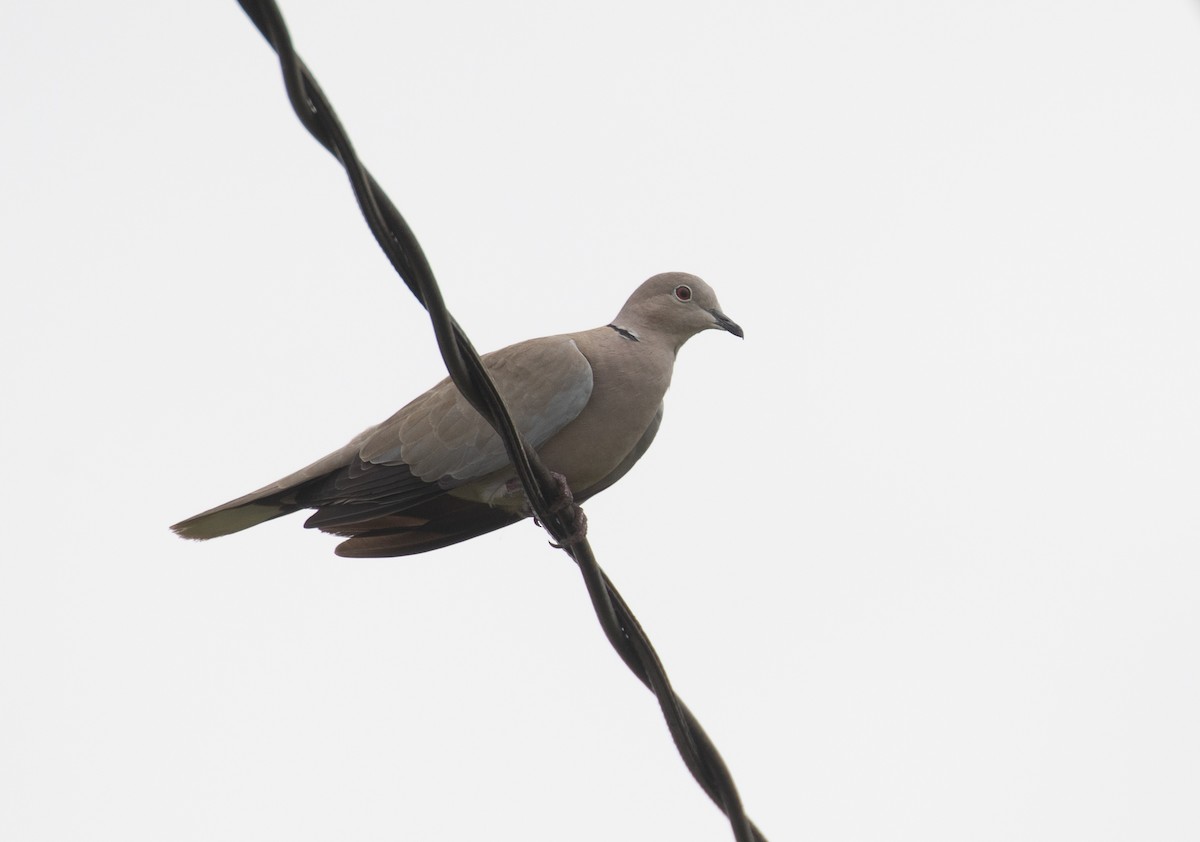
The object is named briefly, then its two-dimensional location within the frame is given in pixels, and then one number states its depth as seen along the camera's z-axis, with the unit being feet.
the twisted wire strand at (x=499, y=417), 14.19
